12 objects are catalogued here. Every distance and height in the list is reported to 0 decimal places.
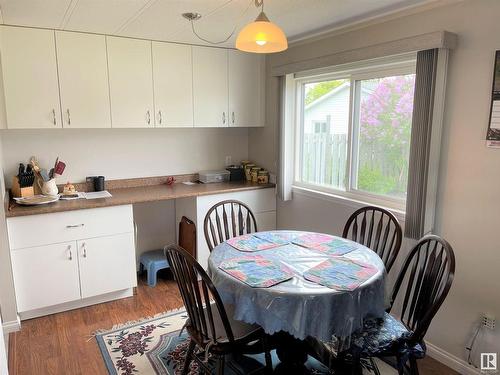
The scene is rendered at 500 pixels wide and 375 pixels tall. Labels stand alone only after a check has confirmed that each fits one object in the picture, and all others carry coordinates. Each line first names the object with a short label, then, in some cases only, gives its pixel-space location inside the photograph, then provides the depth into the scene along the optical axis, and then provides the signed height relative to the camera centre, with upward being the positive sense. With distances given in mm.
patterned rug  2332 -1406
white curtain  3490 -32
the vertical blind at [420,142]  2285 -64
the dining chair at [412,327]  1809 -980
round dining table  1695 -776
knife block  2934 -445
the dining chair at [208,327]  1770 -984
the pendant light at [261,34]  1781 +449
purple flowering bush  2660 -18
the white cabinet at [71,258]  2754 -949
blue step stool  3467 -1191
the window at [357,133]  2702 -12
